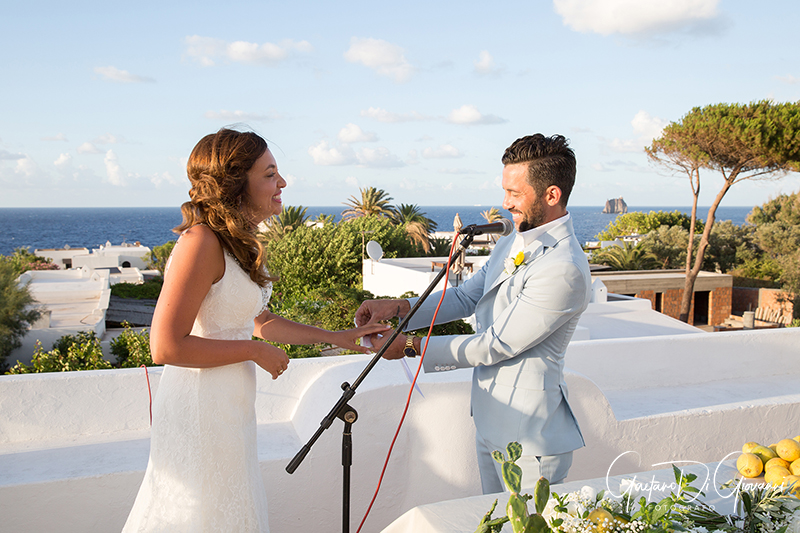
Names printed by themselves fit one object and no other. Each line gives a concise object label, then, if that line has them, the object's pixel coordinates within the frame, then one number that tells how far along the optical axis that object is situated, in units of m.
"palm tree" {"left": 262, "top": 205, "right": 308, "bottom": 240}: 24.36
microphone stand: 1.88
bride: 1.77
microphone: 1.95
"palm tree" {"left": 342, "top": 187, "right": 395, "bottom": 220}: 35.16
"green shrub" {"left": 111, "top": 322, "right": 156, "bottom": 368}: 7.44
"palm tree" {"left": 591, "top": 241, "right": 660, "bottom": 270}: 23.02
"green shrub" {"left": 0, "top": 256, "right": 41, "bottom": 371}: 11.94
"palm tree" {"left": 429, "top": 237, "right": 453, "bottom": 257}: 26.33
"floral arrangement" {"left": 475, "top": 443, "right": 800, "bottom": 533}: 1.16
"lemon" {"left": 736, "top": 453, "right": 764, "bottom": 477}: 1.84
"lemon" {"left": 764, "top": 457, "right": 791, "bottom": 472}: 1.79
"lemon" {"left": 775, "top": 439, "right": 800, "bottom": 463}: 1.82
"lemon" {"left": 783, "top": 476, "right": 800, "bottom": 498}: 1.53
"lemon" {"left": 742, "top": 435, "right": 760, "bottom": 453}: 1.94
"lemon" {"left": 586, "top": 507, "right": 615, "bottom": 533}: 1.21
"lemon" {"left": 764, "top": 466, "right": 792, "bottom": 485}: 1.67
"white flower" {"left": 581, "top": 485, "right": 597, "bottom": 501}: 1.31
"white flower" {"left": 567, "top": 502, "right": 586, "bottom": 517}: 1.24
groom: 2.00
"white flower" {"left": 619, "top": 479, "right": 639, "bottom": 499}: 1.43
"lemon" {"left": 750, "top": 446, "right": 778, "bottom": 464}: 1.87
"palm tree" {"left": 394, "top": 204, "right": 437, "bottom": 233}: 34.66
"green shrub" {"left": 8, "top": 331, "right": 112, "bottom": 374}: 5.82
